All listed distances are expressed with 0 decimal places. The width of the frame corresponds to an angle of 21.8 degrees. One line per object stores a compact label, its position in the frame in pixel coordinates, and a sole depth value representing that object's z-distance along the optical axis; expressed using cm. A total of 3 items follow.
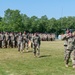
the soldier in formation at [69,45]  1068
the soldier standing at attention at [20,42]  1754
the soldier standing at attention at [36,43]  1448
